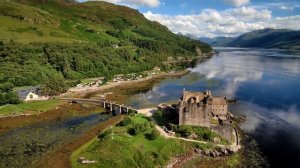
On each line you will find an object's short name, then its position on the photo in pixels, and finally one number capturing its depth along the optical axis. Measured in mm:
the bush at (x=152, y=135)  51907
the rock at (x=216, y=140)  54006
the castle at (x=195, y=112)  55556
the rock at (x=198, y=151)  51727
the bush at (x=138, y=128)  53255
